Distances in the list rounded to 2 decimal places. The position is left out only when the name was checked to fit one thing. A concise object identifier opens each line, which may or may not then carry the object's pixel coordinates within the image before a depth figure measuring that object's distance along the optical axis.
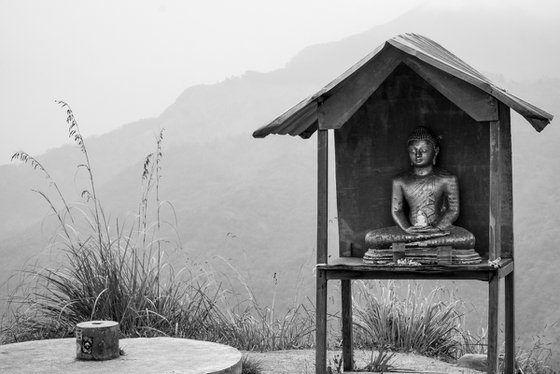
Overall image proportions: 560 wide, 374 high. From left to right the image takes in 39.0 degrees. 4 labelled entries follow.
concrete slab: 5.06
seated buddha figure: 6.23
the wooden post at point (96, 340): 5.29
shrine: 5.38
